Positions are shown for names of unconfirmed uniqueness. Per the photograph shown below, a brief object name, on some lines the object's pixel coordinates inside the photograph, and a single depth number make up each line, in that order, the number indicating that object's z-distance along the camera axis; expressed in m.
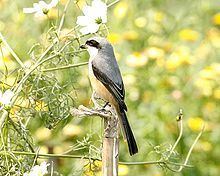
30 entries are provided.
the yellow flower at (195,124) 8.37
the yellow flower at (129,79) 8.40
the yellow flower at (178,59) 8.86
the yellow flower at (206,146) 8.45
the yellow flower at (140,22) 9.14
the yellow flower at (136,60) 8.62
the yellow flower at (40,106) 5.63
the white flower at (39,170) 4.89
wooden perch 4.91
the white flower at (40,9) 5.43
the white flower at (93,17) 5.19
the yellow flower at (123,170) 7.66
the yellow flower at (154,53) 8.71
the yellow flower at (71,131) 8.05
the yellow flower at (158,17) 9.26
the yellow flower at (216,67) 8.87
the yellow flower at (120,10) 9.40
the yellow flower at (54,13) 8.27
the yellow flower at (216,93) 8.91
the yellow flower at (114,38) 8.83
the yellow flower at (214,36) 9.83
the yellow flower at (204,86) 8.84
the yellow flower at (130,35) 9.01
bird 5.45
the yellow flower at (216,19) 9.82
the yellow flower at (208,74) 8.83
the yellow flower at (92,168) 5.49
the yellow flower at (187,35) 9.34
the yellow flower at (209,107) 8.91
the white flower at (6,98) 4.86
